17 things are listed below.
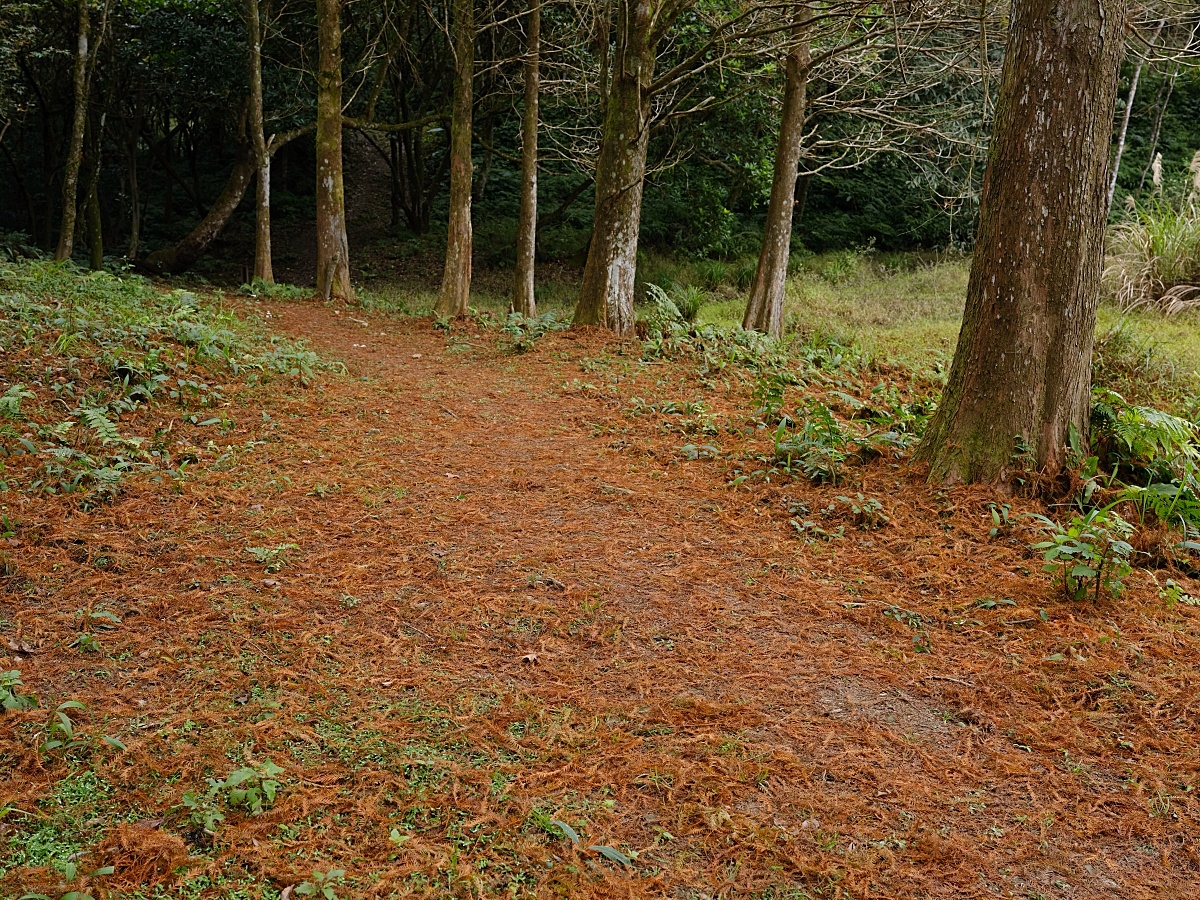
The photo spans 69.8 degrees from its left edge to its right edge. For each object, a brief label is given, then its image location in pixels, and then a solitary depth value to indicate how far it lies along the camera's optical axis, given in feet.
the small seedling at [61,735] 9.00
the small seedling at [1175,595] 13.48
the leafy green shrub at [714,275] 64.30
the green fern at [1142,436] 17.44
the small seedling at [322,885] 7.41
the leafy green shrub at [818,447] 18.71
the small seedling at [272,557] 13.80
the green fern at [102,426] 17.41
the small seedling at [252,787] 8.46
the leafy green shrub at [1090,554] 13.08
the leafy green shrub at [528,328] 34.88
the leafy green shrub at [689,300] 46.24
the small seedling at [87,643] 11.03
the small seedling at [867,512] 16.71
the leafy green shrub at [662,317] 34.91
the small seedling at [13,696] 9.51
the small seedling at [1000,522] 15.76
